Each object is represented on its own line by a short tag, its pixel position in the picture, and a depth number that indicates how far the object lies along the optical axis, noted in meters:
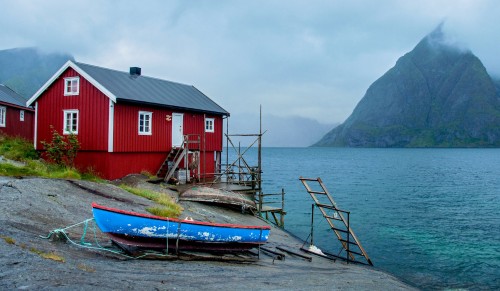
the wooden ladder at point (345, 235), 20.55
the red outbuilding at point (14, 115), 38.41
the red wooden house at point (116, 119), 28.09
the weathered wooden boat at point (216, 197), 26.33
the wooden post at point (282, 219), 32.38
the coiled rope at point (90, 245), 12.74
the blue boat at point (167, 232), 13.06
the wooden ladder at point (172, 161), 30.64
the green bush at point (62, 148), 27.84
